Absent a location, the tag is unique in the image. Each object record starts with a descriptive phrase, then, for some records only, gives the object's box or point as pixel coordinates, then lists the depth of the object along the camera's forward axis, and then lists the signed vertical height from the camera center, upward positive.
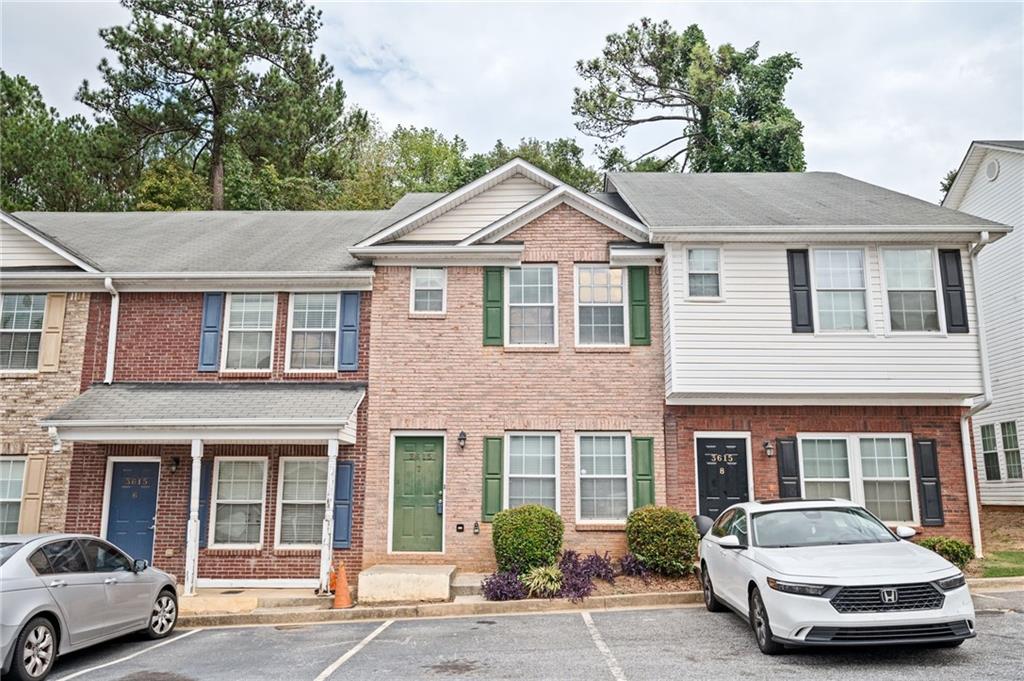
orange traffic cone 11.42 -1.93
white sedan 6.94 -1.14
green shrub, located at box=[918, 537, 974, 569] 12.13 -1.30
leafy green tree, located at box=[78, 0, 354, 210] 28.48 +14.89
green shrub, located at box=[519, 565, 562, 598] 11.39 -1.76
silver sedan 7.48 -1.50
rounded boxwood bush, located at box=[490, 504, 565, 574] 12.11 -1.16
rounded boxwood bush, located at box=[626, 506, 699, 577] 12.09 -1.22
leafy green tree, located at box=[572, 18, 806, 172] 26.89 +15.46
